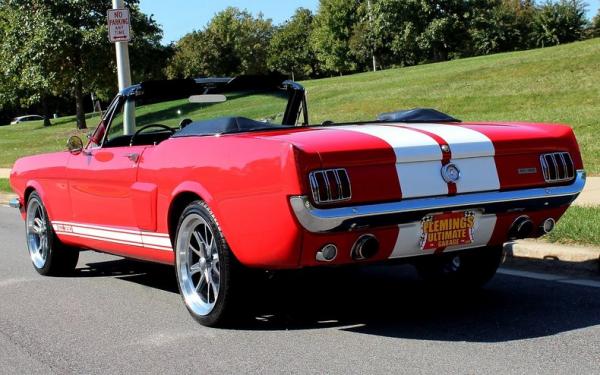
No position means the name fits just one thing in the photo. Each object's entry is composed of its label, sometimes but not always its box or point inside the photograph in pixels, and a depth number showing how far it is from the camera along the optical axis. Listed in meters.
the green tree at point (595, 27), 66.89
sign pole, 12.97
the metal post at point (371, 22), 71.89
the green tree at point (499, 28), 68.56
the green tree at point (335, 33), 85.88
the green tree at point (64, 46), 33.44
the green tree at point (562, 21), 63.38
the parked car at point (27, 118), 81.94
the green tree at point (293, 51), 94.81
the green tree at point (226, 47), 77.12
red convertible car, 4.55
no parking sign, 12.38
